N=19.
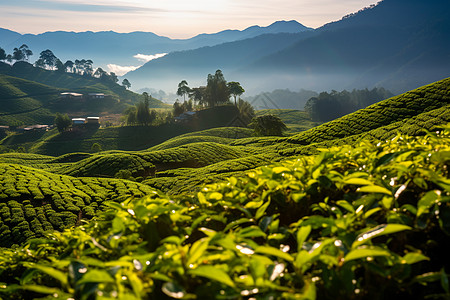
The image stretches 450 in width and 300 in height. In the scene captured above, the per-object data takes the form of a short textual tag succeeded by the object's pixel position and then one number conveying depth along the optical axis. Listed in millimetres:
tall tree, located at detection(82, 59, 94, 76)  171038
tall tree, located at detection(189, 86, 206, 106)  91688
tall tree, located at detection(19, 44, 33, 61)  157900
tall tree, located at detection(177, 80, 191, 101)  93356
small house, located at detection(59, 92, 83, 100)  116006
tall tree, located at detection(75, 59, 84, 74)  169488
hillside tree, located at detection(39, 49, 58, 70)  158488
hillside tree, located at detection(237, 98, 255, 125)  83812
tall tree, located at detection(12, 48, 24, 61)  150875
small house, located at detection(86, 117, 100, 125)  83088
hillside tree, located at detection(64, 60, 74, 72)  165425
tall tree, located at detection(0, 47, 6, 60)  138550
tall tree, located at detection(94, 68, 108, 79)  165750
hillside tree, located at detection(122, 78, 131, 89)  163625
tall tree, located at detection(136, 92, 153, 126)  79312
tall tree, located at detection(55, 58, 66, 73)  163875
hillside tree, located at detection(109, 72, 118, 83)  166500
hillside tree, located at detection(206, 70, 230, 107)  89438
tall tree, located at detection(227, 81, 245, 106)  89938
